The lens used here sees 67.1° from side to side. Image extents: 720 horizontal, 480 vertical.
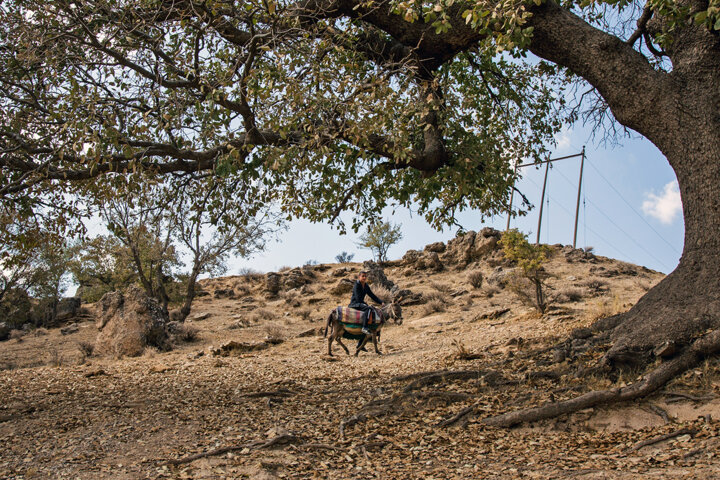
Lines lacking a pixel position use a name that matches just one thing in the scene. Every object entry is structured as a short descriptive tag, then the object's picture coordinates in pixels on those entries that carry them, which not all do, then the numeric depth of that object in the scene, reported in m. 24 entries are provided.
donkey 11.95
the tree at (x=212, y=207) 9.07
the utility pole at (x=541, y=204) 30.17
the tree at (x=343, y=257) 46.09
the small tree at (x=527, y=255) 13.70
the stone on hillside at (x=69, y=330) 23.94
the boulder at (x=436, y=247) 33.53
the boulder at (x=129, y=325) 14.92
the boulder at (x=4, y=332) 23.89
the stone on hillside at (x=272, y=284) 31.27
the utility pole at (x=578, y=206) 30.30
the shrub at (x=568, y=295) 17.23
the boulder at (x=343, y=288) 26.41
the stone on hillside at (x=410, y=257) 33.41
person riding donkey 11.73
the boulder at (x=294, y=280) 31.27
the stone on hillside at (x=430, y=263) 30.53
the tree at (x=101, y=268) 24.77
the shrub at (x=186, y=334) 17.75
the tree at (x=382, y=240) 42.19
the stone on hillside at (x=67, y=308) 28.81
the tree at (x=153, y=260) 21.72
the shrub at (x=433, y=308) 19.28
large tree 6.61
